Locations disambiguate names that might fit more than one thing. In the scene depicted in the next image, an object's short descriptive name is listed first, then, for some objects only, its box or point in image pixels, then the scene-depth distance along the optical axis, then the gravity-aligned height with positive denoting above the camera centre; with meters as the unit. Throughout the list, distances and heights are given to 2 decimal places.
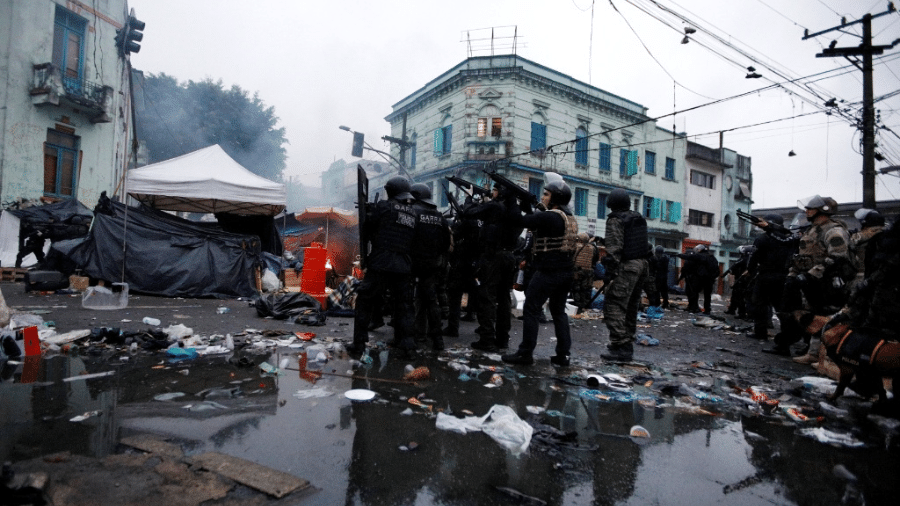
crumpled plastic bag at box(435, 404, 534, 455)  2.58 -1.02
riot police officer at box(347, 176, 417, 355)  4.68 -0.03
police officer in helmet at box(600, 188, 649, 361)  5.22 +0.03
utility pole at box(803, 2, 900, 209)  11.61 +4.76
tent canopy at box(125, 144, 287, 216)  9.39 +1.57
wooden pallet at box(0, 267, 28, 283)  10.83 -0.70
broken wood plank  1.93 -1.02
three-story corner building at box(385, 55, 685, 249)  22.73 +7.44
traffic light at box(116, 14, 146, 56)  12.78 +7.12
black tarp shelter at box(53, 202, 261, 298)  9.12 -0.05
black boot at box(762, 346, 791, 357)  6.20 -1.05
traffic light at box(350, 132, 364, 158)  19.95 +5.33
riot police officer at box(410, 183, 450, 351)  5.05 +0.08
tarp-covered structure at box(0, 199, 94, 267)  10.81 +0.64
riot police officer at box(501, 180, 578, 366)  4.56 -0.03
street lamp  19.36 +5.63
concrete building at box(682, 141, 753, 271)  30.16 +5.52
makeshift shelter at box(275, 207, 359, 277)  14.68 +0.92
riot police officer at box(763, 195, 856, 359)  5.47 +0.17
